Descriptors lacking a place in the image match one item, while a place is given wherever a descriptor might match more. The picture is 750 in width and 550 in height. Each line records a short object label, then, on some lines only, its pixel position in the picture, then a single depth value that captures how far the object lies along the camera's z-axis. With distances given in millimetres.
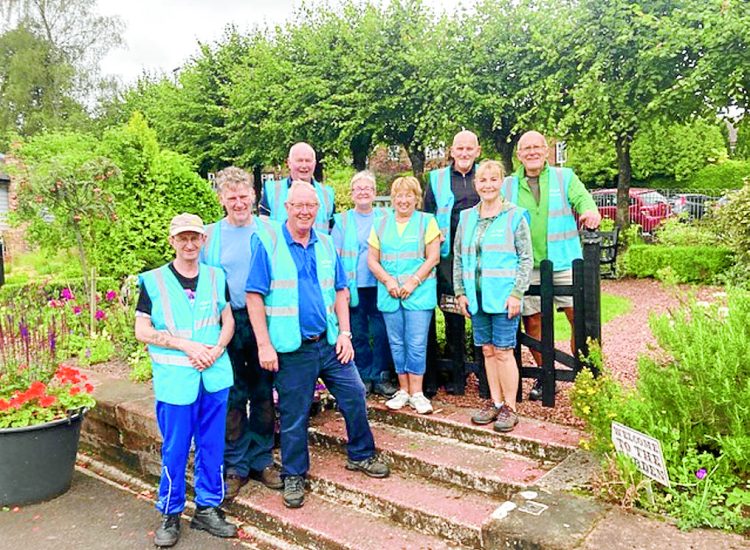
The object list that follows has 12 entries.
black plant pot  4512
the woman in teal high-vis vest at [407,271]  4719
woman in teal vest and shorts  4406
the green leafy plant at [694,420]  2932
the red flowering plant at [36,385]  4609
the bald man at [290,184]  4977
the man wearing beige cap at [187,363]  3736
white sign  2967
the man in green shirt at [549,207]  4707
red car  20969
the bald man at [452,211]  4891
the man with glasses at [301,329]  3910
